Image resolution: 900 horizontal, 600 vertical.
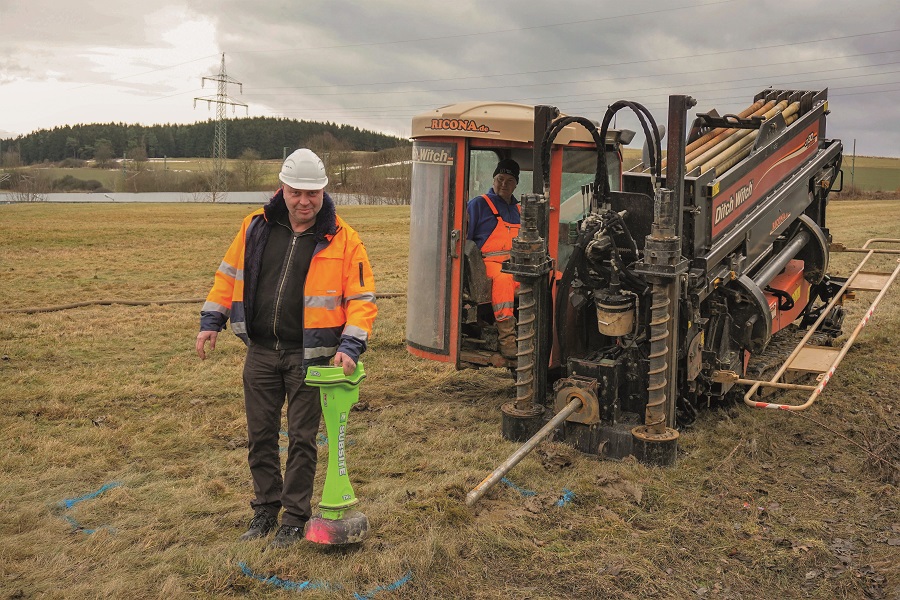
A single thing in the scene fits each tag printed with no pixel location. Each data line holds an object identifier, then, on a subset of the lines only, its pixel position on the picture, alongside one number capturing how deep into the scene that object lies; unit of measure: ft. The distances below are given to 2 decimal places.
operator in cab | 22.82
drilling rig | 19.33
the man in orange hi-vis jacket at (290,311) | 15.01
